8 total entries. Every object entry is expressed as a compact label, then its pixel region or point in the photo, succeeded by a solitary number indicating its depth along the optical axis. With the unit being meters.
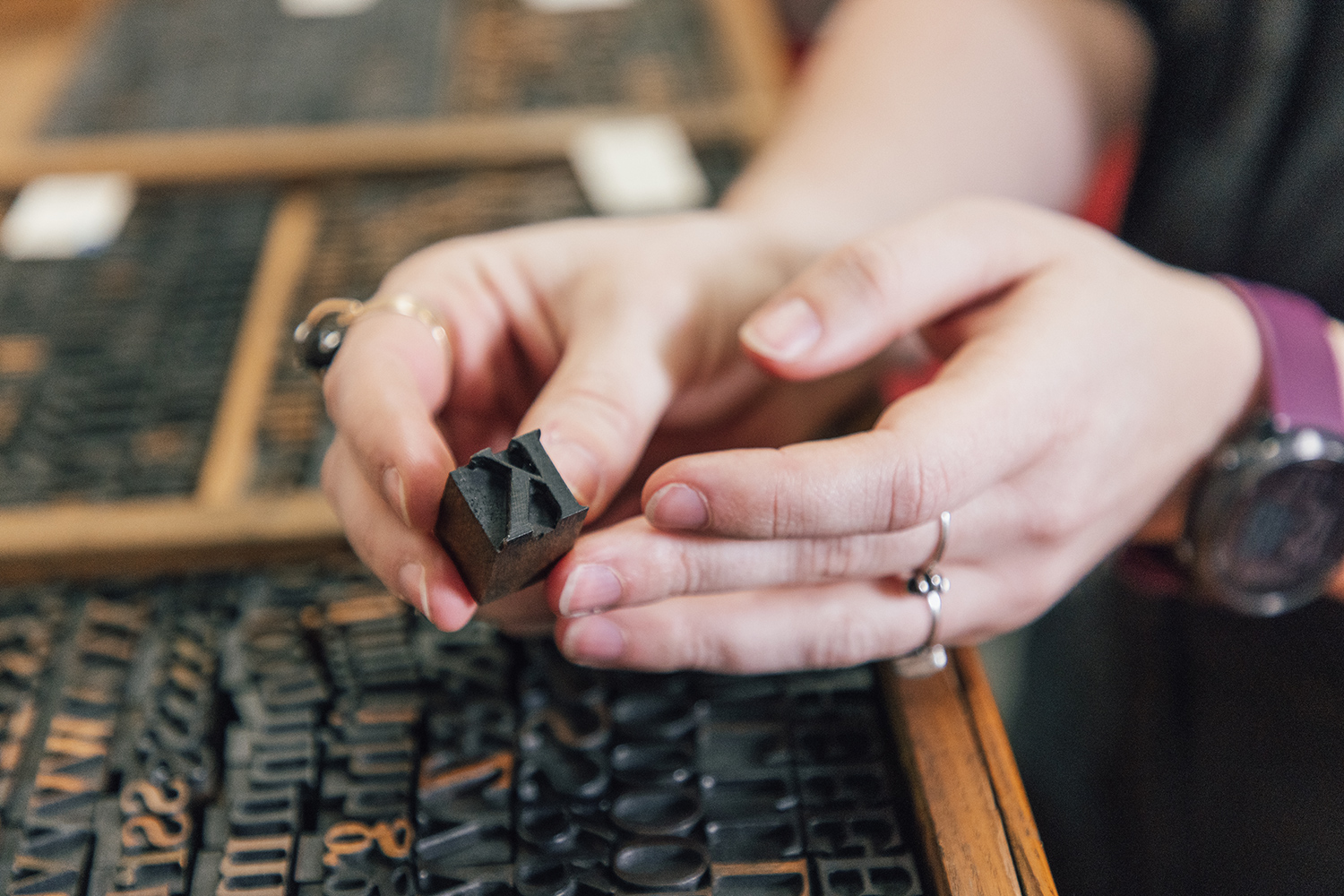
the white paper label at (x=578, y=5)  0.86
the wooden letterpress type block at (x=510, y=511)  0.37
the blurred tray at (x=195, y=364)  0.47
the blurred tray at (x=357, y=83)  0.66
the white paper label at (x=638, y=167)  0.62
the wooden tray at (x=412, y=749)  0.40
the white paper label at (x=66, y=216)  0.59
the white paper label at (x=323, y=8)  0.85
